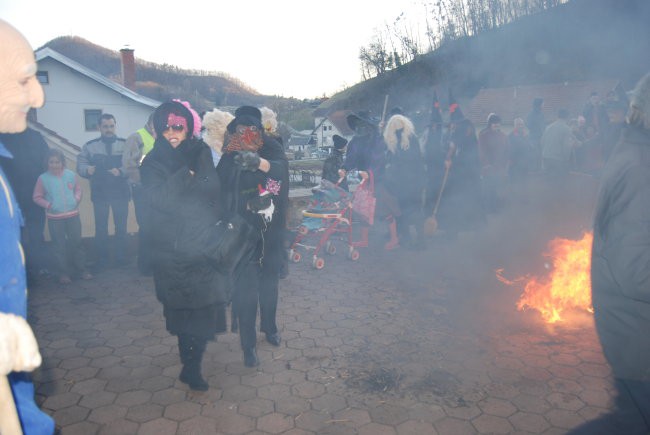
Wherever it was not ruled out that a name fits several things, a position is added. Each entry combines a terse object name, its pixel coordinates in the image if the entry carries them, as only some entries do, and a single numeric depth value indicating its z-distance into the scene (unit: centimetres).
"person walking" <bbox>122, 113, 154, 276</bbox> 630
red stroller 715
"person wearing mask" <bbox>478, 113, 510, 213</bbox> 910
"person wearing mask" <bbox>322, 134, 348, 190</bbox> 788
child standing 612
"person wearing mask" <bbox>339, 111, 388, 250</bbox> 790
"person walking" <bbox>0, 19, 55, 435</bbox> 131
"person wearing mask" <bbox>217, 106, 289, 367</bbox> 381
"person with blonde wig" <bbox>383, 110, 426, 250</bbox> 753
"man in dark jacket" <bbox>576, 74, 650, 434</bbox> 208
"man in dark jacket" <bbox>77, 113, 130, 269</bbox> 660
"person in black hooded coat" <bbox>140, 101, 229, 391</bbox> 323
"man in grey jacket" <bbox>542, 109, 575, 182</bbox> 1046
